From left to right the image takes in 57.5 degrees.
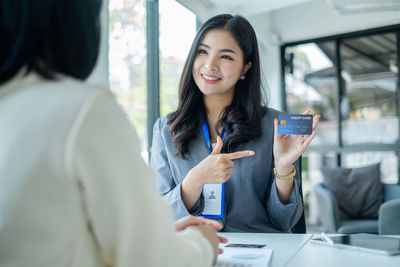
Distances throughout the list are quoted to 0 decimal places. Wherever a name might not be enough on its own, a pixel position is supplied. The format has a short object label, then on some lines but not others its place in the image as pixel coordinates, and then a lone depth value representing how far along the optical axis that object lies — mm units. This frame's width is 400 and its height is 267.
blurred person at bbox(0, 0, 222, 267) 541
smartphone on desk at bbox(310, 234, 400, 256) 1100
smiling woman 1582
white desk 1024
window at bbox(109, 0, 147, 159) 2783
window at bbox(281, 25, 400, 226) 5289
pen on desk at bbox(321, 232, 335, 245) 1201
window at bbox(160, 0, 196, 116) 3396
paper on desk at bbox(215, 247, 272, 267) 1004
